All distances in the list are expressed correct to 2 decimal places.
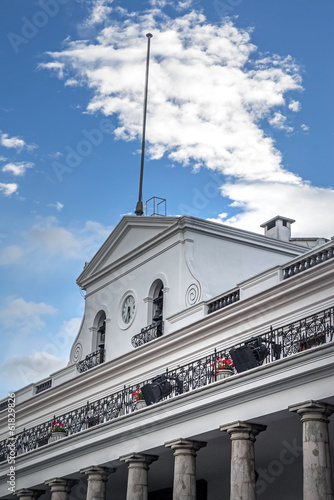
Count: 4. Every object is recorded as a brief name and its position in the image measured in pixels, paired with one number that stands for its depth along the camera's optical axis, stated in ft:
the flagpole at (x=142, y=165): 124.16
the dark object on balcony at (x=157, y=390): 81.30
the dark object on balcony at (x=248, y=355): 70.03
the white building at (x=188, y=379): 66.18
